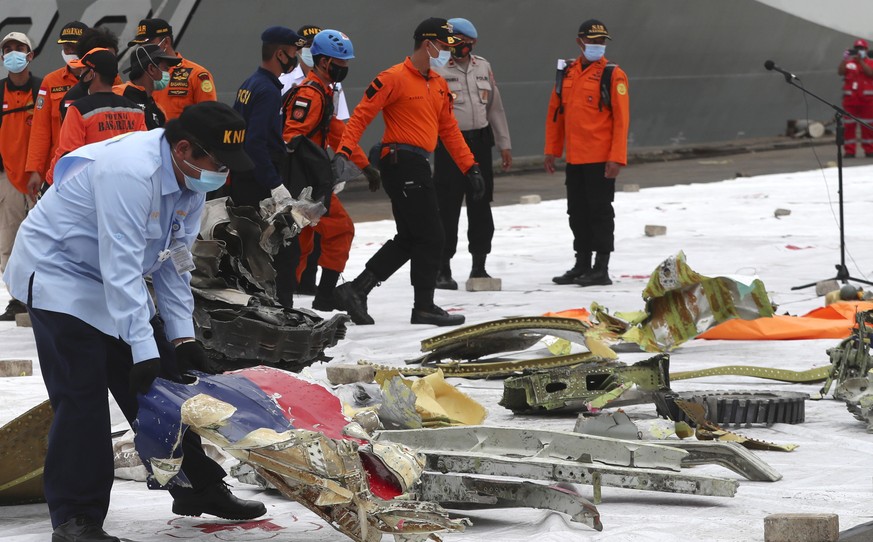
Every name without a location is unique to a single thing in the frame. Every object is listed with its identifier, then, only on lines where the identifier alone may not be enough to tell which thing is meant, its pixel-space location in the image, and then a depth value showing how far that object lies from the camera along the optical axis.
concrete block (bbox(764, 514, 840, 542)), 8.15
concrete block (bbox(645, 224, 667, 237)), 26.97
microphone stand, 19.34
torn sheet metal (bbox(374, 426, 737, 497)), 9.44
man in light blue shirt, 8.05
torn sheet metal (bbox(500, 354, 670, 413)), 12.52
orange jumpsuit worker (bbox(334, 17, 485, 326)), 17.77
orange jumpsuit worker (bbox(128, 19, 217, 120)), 18.86
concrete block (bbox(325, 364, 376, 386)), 13.74
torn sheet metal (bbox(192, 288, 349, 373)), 13.89
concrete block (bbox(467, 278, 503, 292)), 21.22
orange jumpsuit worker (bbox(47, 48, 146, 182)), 15.42
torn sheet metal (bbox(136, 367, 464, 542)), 8.00
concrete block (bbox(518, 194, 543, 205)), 33.53
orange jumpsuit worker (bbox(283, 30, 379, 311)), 17.28
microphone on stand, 17.81
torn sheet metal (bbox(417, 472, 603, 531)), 8.89
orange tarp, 16.33
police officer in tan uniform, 21.20
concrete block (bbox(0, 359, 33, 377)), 14.49
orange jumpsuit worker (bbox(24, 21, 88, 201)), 18.30
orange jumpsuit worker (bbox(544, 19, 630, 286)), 21.53
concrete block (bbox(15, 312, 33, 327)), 18.11
